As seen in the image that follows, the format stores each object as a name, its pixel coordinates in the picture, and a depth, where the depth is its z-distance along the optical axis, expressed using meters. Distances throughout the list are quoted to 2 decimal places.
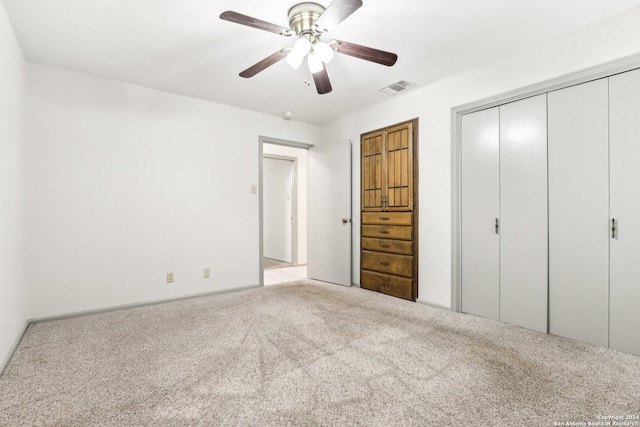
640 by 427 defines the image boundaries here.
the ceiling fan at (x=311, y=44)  1.96
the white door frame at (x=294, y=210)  6.16
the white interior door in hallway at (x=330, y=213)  4.50
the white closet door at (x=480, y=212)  3.01
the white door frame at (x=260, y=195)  4.42
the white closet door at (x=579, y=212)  2.38
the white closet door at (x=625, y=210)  2.22
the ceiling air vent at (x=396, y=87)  3.49
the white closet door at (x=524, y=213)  2.70
